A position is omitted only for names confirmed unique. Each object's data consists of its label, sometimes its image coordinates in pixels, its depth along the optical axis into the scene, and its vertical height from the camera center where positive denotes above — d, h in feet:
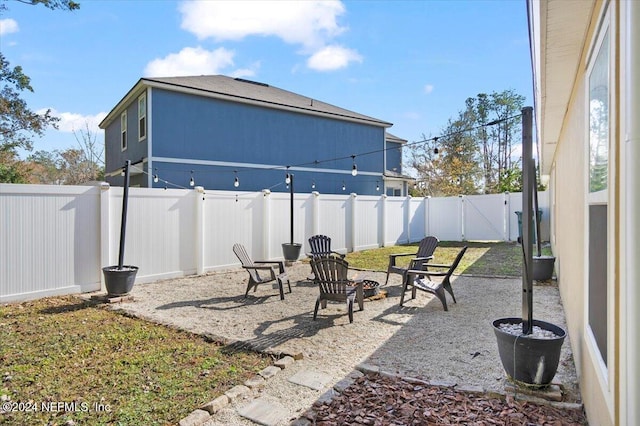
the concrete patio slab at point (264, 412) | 8.38 -4.75
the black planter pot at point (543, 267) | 23.80 -3.50
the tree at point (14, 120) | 43.57 +12.21
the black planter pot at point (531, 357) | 8.89 -3.57
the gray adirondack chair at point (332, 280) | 16.31 -3.01
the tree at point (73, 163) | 76.54 +11.56
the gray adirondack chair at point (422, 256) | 21.43 -2.63
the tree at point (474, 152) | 80.84 +14.31
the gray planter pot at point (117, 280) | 19.24 -3.56
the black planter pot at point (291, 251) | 31.65 -3.26
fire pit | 20.08 -4.19
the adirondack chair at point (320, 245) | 26.07 -2.30
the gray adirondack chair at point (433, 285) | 17.82 -3.68
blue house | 40.01 +9.71
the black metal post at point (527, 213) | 9.65 +0.01
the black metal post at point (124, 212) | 19.76 +0.10
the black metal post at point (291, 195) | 31.01 +1.62
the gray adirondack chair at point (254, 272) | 20.45 -3.49
